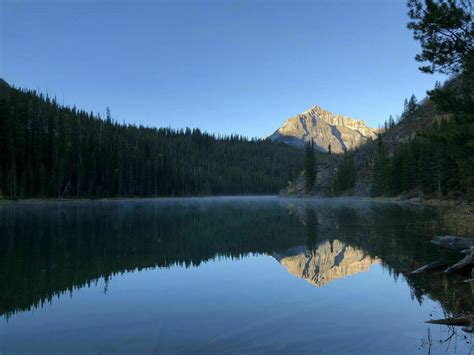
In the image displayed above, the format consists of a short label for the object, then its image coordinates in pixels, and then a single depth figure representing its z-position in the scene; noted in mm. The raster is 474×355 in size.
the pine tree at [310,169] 185375
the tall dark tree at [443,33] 19172
